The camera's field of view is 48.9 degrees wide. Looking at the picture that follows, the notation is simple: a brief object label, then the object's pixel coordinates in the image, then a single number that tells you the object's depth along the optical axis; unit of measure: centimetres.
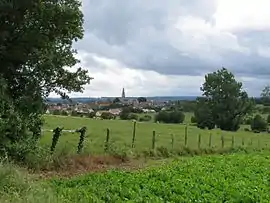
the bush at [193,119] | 5750
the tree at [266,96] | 8653
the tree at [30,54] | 1192
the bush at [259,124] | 5475
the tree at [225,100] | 5492
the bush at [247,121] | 5784
